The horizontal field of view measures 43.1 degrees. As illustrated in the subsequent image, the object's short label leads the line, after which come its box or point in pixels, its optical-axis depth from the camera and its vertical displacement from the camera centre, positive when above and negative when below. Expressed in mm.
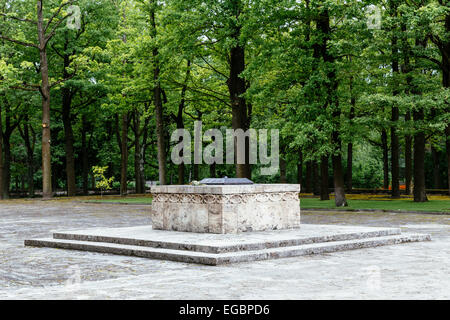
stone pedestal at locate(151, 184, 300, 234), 13055 -763
